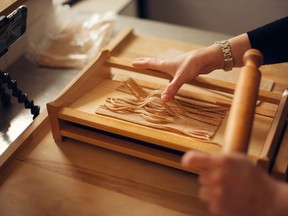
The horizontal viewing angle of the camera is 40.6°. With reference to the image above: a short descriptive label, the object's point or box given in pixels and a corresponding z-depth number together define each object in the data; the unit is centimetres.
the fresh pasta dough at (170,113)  68
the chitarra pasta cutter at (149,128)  59
